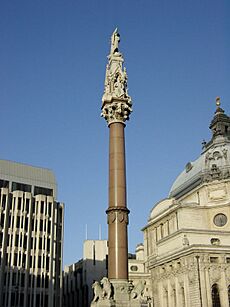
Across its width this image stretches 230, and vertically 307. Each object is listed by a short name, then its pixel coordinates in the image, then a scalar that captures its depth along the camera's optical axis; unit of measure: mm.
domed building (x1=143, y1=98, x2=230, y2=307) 74188
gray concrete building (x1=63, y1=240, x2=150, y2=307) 111500
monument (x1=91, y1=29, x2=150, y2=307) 29781
